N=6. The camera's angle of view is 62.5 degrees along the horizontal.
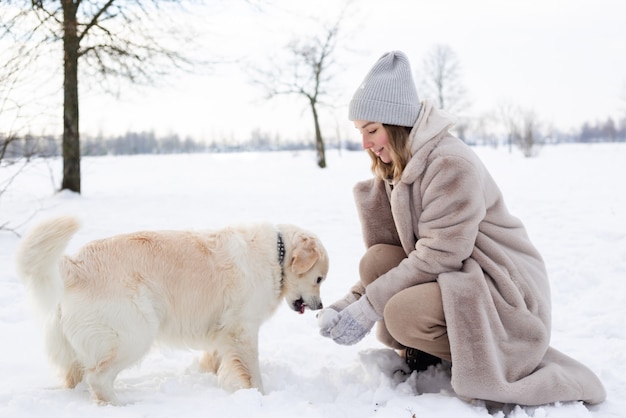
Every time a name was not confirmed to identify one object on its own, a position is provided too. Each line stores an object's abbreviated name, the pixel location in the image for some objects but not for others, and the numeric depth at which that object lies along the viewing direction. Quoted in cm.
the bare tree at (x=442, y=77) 3966
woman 254
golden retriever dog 266
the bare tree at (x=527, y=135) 3434
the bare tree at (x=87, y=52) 1071
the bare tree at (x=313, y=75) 2473
